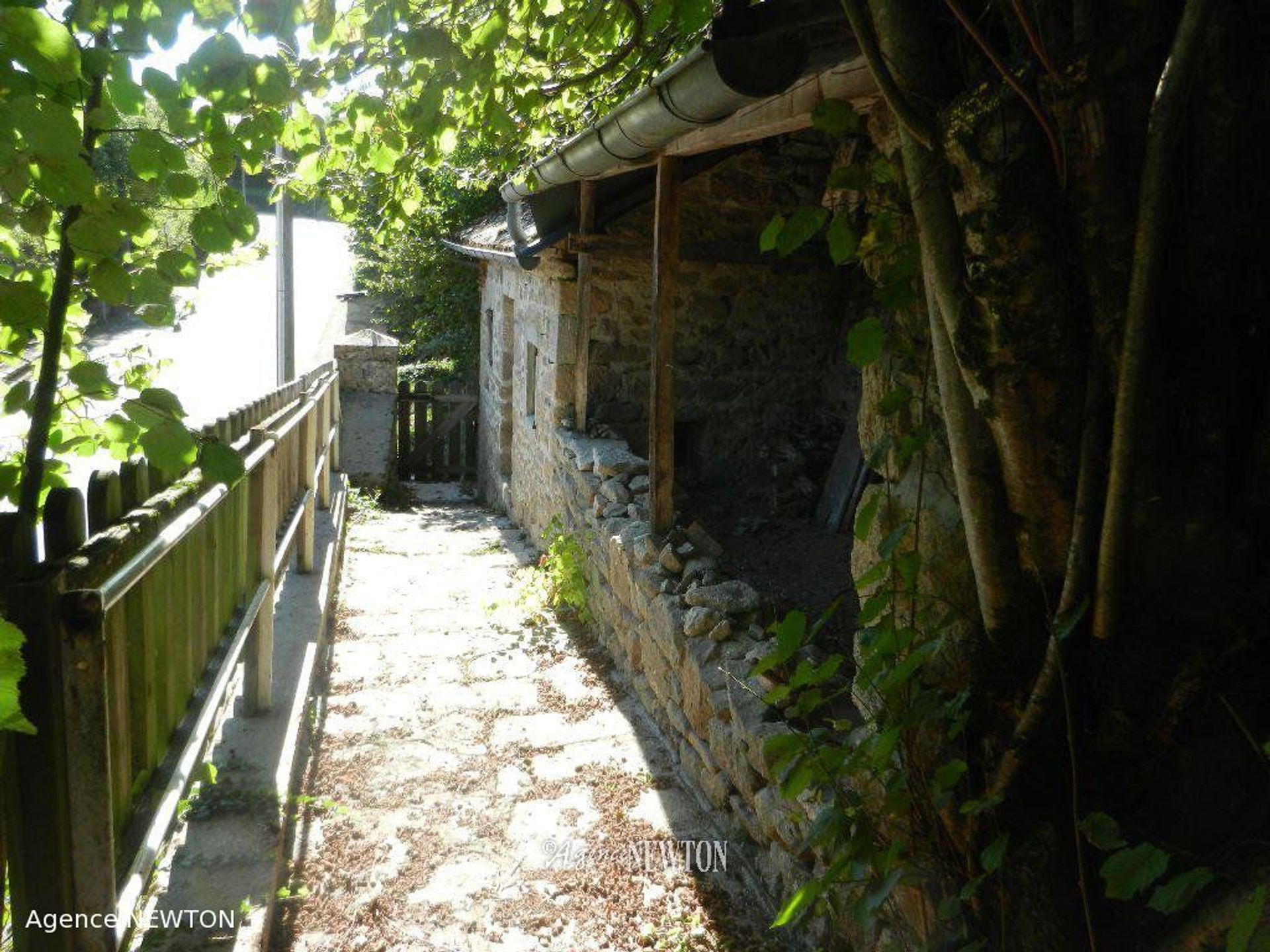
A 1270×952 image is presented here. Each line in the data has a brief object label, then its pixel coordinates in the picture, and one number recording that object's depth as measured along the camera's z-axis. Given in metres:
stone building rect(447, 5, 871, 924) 4.29
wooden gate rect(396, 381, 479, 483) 12.95
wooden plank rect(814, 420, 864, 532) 5.98
